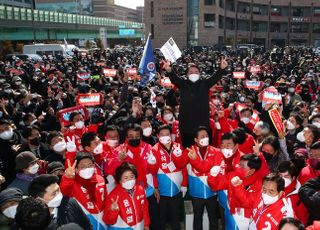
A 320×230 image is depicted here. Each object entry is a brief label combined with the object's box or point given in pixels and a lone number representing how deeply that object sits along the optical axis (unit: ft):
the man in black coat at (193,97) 17.58
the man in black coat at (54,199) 10.80
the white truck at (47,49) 98.74
